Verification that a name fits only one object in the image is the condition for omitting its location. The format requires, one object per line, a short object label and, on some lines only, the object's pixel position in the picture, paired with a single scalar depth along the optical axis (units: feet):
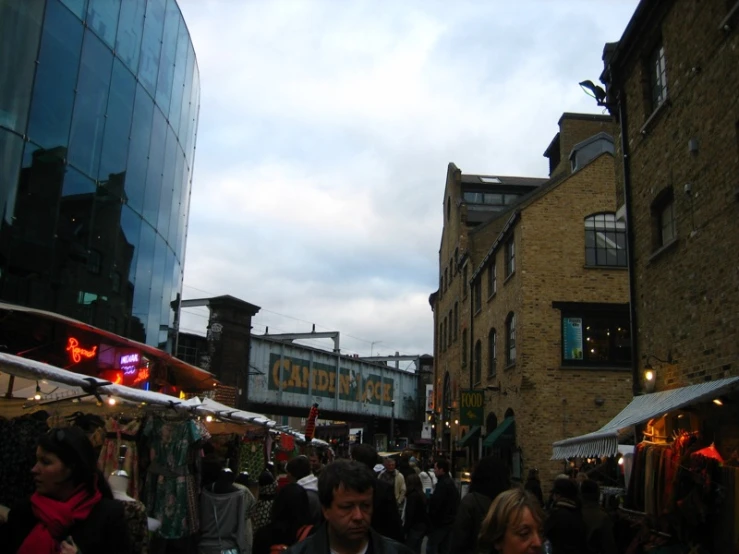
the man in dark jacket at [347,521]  10.75
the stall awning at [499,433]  74.59
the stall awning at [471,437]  94.53
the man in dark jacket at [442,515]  31.55
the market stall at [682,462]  25.88
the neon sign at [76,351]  49.26
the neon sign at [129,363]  55.67
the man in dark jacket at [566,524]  20.88
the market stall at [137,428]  25.43
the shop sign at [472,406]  90.12
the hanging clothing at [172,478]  28.40
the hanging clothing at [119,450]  29.32
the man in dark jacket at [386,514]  19.53
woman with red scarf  11.01
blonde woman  11.68
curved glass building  44.88
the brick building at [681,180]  33.14
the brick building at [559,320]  70.54
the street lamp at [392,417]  146.09
